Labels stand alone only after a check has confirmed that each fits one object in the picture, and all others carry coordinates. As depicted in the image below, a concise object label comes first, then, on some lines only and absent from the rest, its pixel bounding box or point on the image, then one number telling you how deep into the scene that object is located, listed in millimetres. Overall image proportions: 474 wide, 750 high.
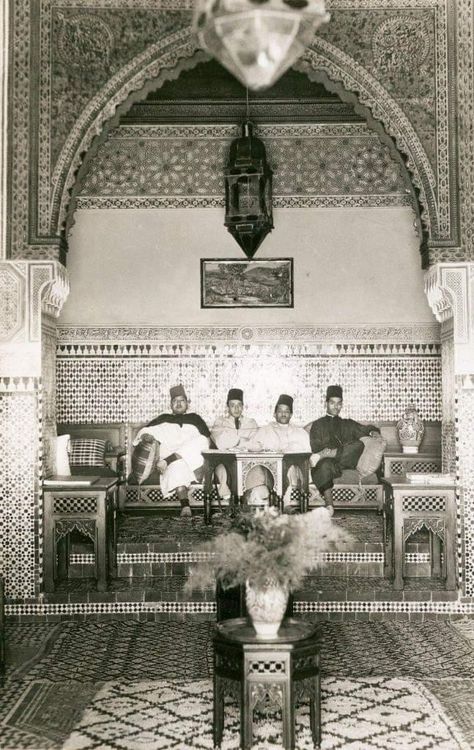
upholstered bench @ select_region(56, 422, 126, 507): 8539
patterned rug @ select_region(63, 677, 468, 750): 3916
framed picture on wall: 9133
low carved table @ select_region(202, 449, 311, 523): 7415
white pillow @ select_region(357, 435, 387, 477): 8906
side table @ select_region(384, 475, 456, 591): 6387
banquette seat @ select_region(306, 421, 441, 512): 8867
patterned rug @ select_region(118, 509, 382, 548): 7267
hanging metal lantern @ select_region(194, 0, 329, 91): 3670
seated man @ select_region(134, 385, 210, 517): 8852
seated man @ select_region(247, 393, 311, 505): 8852
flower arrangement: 3875
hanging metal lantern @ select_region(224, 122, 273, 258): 7340
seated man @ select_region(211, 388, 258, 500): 8945
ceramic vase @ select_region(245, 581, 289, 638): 3869
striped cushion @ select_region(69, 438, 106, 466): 8617
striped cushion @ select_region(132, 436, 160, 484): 8969
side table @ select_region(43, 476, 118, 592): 6367
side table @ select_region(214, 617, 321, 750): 3727
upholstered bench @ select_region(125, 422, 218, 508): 8914
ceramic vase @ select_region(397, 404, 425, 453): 8836
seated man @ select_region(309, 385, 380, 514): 8844
